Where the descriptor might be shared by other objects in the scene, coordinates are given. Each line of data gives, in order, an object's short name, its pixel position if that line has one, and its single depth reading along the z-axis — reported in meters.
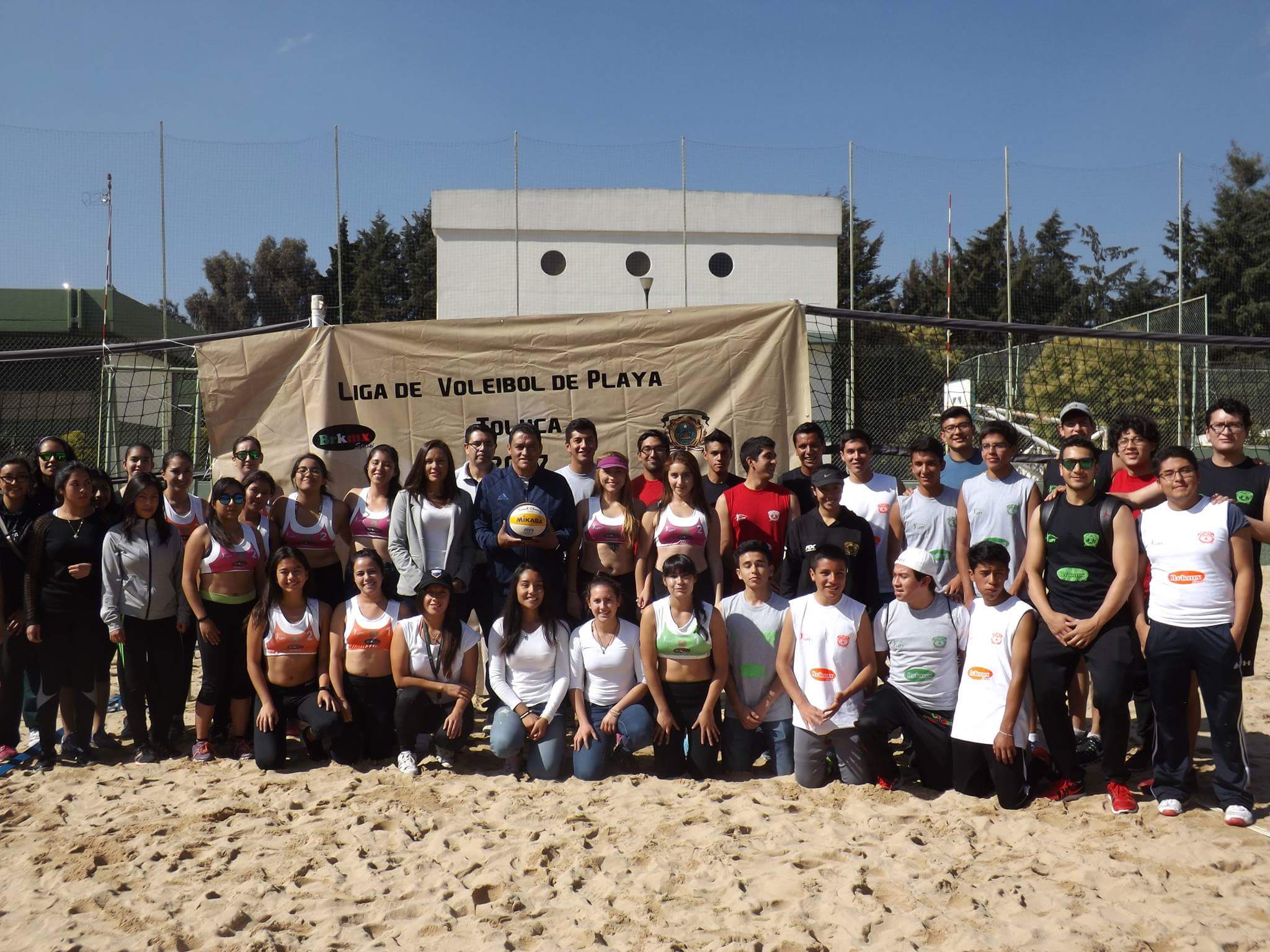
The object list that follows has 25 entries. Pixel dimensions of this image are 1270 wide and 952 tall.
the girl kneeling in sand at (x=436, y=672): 4.55
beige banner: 6.34
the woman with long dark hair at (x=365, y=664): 4.60
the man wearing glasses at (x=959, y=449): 4.85
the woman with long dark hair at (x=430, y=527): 4.77
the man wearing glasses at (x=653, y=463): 5.00
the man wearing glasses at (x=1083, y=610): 3.91
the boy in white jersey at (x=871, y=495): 4.77
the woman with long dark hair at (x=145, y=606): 4.64
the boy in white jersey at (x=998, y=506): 4.44
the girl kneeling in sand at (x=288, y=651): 4.59
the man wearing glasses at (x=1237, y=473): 4.07
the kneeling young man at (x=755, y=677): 4.43
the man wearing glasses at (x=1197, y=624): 3.75
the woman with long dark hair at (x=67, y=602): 4.61
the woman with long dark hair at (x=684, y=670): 4.38
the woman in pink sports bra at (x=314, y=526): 4.92
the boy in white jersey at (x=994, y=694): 3.89
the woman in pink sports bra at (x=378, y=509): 5.00
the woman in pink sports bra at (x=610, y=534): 4.80
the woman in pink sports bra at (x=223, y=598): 4.66
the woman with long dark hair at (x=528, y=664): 4.48
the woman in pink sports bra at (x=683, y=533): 4.71
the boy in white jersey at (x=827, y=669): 4.20
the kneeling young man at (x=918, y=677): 4.12
